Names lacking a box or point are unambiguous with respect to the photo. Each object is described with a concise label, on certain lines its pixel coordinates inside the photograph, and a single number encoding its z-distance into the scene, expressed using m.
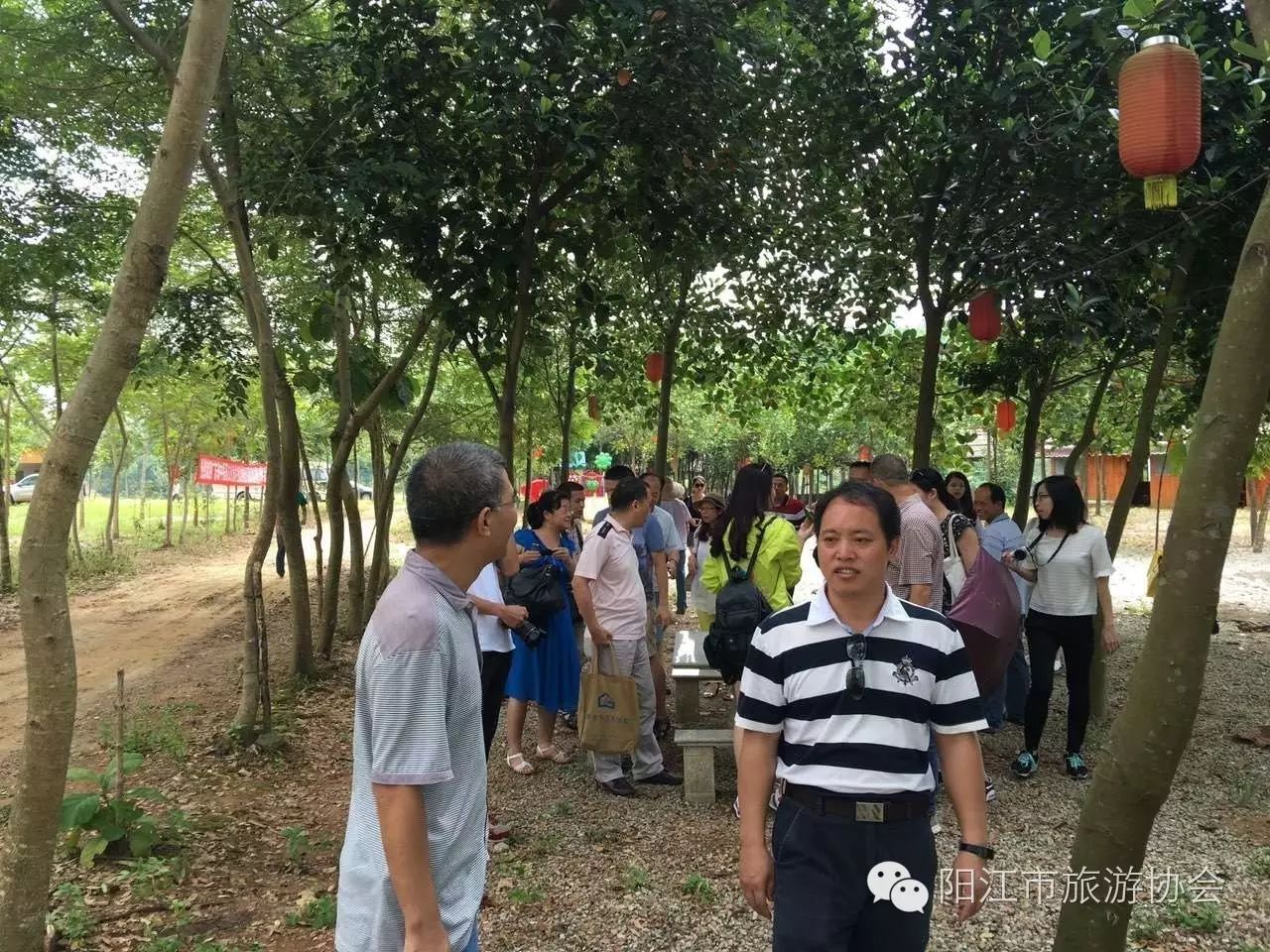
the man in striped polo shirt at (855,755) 1.91
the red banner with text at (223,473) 20.16
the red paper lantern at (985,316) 5.20
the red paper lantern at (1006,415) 8.83
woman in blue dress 5.05
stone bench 4.57
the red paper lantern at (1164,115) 3.30
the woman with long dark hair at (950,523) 4.39
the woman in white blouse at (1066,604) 4.66
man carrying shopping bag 4.54
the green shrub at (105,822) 3.75
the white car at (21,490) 30.98
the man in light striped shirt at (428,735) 1.52
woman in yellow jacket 4.47
